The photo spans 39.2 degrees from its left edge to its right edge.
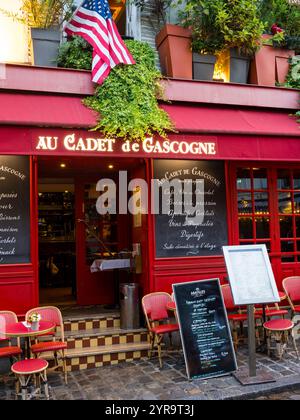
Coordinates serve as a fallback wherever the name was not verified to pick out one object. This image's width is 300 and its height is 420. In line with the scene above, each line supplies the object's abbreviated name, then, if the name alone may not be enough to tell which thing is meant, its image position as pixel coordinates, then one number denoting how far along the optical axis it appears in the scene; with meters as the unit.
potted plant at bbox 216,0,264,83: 7.82
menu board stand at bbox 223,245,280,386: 5.81
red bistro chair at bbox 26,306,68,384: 5.93
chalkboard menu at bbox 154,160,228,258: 7.63
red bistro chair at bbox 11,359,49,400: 5.10
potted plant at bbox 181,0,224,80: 7.80
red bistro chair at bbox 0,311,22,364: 5.71
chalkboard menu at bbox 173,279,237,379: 5.91
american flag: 6.70
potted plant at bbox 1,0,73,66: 7.17
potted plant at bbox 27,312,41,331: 5.51
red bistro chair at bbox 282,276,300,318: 7.59
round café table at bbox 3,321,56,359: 5.41
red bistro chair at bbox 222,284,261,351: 7.09
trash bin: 7.46
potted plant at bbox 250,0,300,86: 8.39
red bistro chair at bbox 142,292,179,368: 6.68
